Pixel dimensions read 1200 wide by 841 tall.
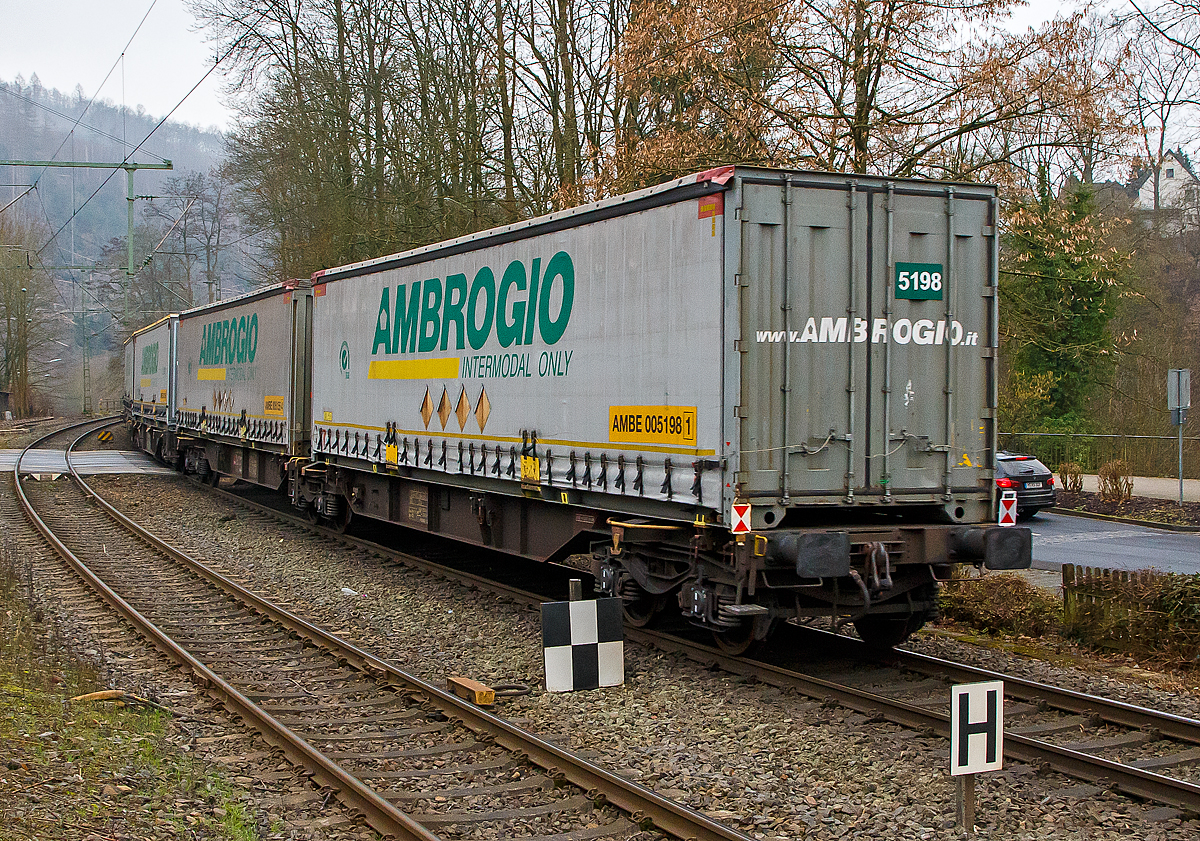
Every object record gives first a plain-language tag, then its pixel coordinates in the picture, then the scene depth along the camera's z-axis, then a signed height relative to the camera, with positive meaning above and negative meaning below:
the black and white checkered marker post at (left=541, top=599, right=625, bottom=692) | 8.00 -1.76
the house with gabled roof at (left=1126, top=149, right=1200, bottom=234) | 32.56 +6.90
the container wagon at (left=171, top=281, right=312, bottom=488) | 17.33 +0.54
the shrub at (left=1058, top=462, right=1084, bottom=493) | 23.11 -1.36
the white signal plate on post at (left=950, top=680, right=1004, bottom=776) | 5.25 -1.57
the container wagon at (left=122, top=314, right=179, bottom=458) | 27.94 +0.88
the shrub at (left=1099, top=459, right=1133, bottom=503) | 21.02 -1.33
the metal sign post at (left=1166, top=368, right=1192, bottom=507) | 20.08 +0.48
